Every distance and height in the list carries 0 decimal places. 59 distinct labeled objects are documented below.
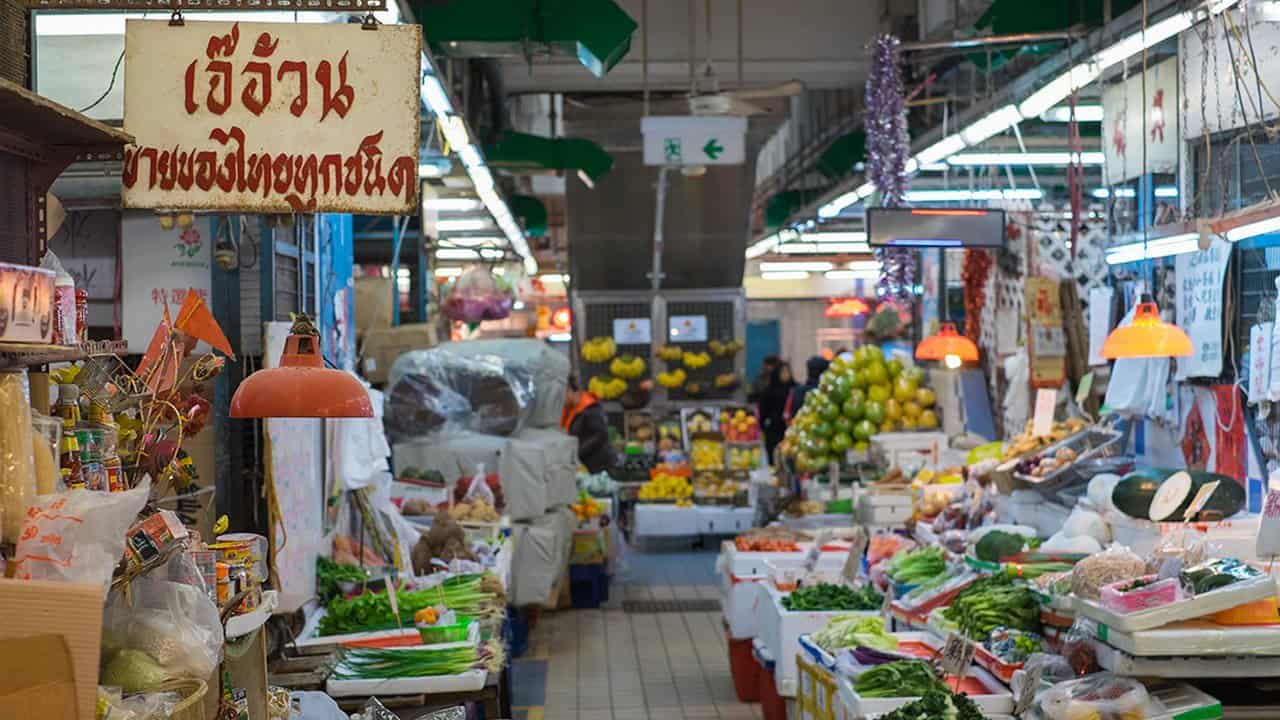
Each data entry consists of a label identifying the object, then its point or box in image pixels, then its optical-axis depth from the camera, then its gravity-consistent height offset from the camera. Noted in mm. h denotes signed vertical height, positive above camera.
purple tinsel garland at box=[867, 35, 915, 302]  8984 +1330
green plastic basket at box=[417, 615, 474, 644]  5594 -1204
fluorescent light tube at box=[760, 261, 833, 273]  30281 +1825
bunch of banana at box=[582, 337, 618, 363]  16812 -19
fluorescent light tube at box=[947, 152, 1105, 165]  11234 +1610
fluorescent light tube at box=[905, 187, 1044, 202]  12614 +1477
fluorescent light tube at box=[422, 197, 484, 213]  12988 +1574
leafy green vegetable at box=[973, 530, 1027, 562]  6559 -1001
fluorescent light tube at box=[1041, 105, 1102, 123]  10328 +1836
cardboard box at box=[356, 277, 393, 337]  10805 +382
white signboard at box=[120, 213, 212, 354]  5785 +365
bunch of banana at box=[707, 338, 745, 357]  16812 +2
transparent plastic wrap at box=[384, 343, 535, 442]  9906 -339
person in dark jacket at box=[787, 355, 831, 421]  16125 -452
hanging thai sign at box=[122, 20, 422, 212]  3418 +621
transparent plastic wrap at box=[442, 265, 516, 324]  12250 +476
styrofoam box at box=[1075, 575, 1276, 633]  4316 -862
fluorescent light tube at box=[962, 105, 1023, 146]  8172 +1408
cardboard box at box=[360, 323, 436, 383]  10562 +47
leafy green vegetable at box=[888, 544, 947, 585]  6977 -1185
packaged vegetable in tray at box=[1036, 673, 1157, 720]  4266 -1159
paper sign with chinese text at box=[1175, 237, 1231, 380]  6922 +203
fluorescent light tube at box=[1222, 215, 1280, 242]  5016 +445
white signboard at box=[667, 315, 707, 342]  17047 +240
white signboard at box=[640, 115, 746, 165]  9375 +1466
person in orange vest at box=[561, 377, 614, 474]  13383 -799
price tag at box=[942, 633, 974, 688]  4938 -1164
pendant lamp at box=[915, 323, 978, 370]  10375 -18
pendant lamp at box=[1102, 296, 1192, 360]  6055 +17
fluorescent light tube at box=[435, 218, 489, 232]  17641 +1721
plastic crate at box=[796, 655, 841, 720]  5414 -1491
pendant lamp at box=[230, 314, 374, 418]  3703 -118
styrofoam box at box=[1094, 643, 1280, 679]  4340 -1065
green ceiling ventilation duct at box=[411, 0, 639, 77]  8273 +2046
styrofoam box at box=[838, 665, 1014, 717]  4715 -1291
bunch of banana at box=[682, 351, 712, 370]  16734 -159
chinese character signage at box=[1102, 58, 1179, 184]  7660 +1321
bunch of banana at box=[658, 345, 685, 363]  16750 -77
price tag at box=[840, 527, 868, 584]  7445 -1195
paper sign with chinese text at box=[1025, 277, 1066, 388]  9703 +108
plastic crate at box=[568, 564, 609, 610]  11852 -2137
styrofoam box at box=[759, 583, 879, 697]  6652 -1460
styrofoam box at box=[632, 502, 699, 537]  15039 -1962
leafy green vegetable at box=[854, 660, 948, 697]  4820 -1237
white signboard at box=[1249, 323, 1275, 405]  6316 -94
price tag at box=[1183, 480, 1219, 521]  5770 -691
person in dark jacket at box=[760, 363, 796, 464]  17500 -744
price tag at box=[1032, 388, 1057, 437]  8695 -454
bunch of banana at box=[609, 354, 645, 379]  16750 -248
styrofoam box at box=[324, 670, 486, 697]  5113 -1299
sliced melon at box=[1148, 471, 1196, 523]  5832 -684
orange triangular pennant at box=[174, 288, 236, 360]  3623 +88
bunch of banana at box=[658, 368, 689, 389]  16688 -391
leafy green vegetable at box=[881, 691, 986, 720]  4453 -1236
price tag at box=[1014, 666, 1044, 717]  4531 -1196
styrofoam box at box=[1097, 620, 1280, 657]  4285 -970
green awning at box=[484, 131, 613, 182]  12383 +1856
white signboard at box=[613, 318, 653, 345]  17047 +222
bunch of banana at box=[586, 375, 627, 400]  16766 -499
